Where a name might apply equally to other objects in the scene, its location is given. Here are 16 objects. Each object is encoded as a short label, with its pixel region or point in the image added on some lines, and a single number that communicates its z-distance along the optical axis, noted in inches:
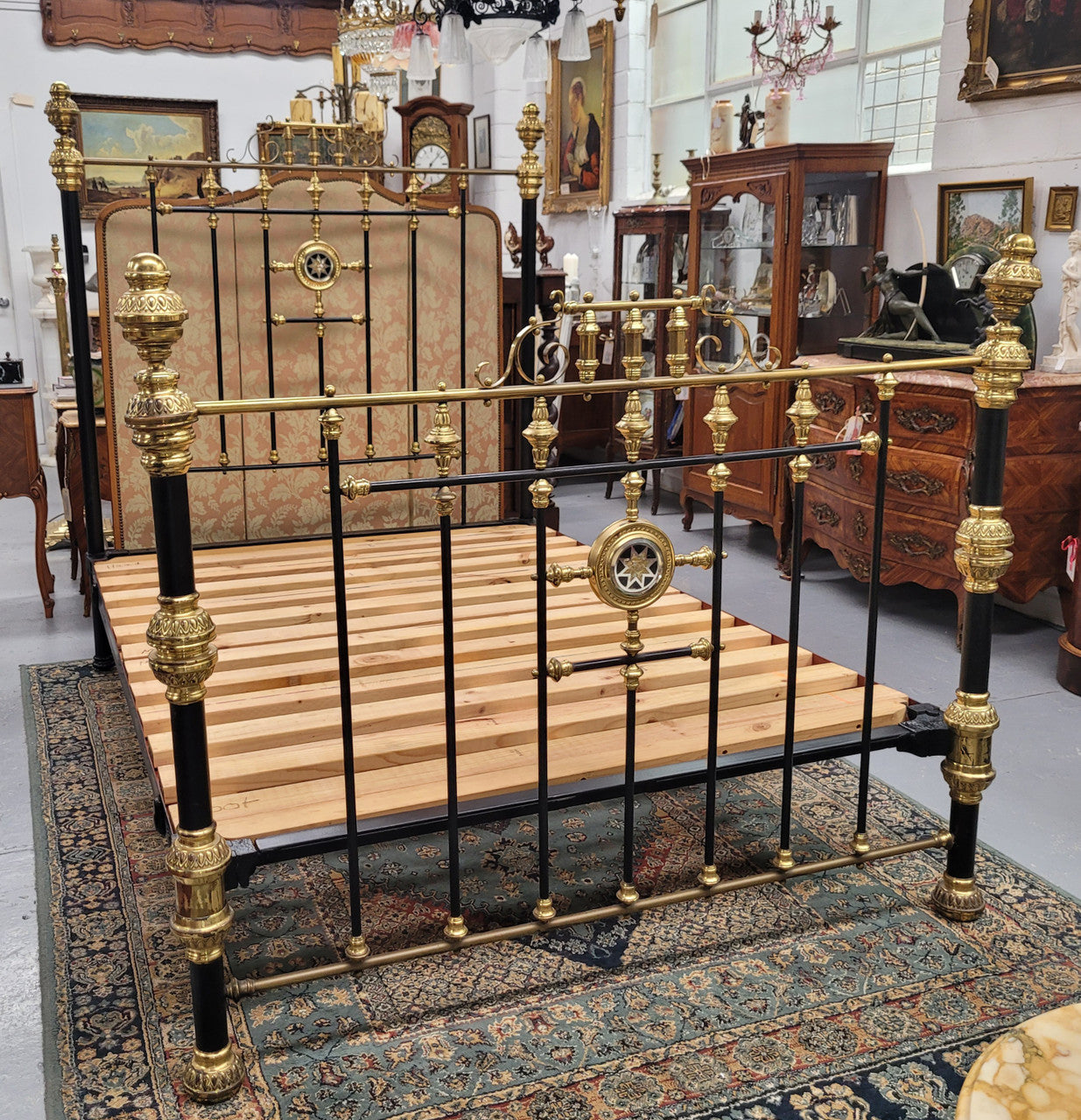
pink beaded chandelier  209.5
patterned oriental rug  76.1
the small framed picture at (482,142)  363.3
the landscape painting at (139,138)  351.3
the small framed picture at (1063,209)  169.6
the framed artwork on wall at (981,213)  178.2
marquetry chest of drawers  160.1
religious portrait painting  302.4
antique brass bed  74.0
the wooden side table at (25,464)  179.9
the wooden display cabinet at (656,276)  252.5
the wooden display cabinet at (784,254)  206.4
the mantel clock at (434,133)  359.9
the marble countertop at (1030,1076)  46.1
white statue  166.2
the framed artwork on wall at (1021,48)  166.6
